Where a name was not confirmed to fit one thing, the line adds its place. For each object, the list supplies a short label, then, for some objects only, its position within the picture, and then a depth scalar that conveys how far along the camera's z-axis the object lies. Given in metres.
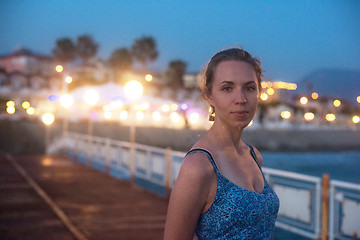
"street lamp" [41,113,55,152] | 17.56
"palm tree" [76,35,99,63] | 72.00
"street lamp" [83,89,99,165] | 21.13
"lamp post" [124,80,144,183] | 11.14
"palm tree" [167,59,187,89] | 70.39
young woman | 1.40
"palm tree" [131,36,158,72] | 70.12
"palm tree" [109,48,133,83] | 71.81
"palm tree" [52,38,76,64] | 64.50
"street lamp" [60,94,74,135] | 19.19
